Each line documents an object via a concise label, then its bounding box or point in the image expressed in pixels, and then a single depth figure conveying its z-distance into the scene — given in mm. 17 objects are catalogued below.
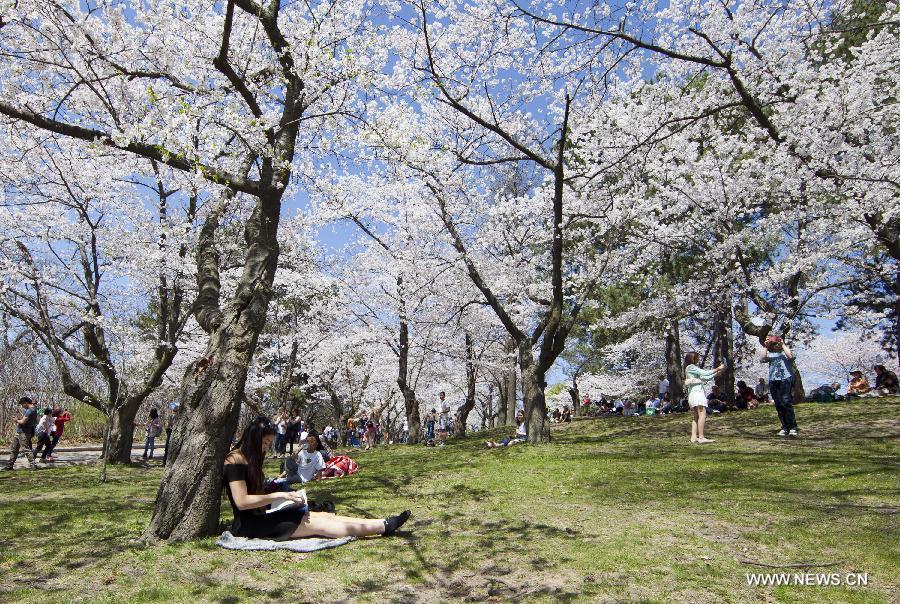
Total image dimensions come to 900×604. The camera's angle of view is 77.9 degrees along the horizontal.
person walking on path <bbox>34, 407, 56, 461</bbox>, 13604
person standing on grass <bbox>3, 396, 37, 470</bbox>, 12028
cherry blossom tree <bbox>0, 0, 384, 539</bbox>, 5020
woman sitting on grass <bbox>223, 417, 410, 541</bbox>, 4574
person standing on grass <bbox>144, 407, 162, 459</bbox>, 15406
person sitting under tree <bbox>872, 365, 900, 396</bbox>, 15422
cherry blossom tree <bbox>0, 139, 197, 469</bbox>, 11844
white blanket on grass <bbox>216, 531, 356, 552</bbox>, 4402
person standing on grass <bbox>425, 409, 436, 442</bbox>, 22822
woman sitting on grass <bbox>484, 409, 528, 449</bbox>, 11812
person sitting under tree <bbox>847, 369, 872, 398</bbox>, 15734
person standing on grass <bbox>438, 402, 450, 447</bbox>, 18284
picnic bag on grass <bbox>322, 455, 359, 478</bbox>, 9289
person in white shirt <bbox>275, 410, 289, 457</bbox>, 16438
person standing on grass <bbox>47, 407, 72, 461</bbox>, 14102
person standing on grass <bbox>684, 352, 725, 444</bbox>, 9094
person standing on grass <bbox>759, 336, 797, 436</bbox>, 8633
